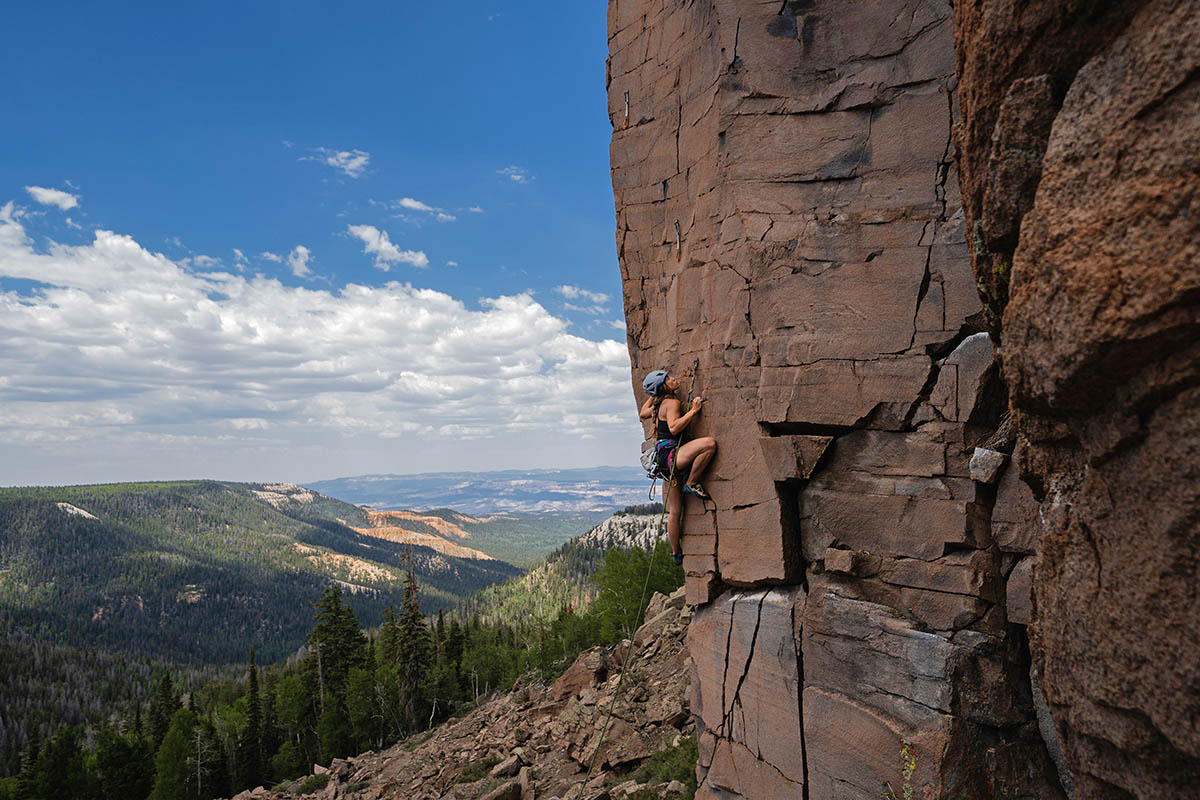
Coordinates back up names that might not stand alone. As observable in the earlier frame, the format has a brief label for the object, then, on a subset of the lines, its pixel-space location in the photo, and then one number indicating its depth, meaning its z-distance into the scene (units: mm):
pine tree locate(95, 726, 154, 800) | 55856
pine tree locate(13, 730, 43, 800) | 53625
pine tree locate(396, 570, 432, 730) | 55375
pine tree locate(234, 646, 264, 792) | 53594
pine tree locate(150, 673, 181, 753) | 61844
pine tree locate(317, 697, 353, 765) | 53781
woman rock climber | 10055
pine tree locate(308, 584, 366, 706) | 59406
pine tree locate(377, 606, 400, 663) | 60812
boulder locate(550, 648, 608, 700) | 24109
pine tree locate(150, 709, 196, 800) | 51094
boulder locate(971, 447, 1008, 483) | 7594
